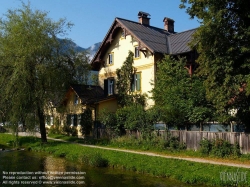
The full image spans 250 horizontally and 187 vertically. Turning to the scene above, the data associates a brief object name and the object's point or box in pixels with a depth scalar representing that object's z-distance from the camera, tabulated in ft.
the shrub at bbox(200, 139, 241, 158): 56.65
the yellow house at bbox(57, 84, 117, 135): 100.68
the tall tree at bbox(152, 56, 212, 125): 65.57
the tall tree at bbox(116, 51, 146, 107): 97.81
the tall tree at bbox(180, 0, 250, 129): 53.67
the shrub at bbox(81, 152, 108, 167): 58.13
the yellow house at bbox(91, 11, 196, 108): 93.35
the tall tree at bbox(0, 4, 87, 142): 79.87
